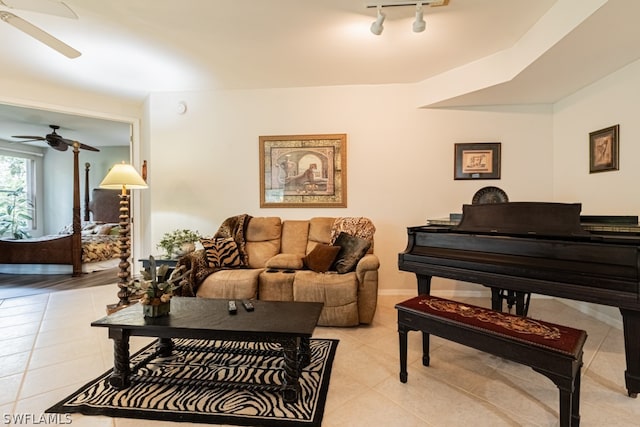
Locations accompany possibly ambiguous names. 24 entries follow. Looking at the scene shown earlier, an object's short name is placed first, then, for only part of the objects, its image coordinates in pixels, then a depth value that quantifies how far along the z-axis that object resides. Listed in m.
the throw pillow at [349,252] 2.88
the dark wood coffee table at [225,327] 1.64
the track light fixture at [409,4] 2.15
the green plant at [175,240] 3.31
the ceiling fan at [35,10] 1.85
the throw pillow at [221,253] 3.15
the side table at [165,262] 3.16
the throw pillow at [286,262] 3.04
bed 4.81
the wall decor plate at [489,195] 3.57
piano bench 1.29
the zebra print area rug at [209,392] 1.57
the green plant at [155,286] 1.81
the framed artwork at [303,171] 3.80
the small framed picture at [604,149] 2.76
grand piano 1.54
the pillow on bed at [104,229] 5.96
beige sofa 2.68
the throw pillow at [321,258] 2.97
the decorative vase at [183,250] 3.31
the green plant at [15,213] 6.31
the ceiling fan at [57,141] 5.12
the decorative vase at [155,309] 1.81
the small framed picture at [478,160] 3.61
